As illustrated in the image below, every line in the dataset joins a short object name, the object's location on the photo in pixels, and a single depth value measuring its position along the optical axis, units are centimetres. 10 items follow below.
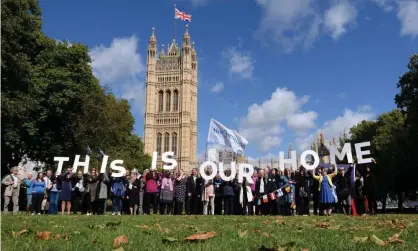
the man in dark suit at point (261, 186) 1680
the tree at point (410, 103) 2855
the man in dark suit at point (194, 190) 1767
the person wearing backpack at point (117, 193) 1648
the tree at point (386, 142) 3451
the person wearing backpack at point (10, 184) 1598
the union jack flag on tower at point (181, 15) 8600
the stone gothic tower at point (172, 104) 11306
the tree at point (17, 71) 2072
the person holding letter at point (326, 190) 1408
